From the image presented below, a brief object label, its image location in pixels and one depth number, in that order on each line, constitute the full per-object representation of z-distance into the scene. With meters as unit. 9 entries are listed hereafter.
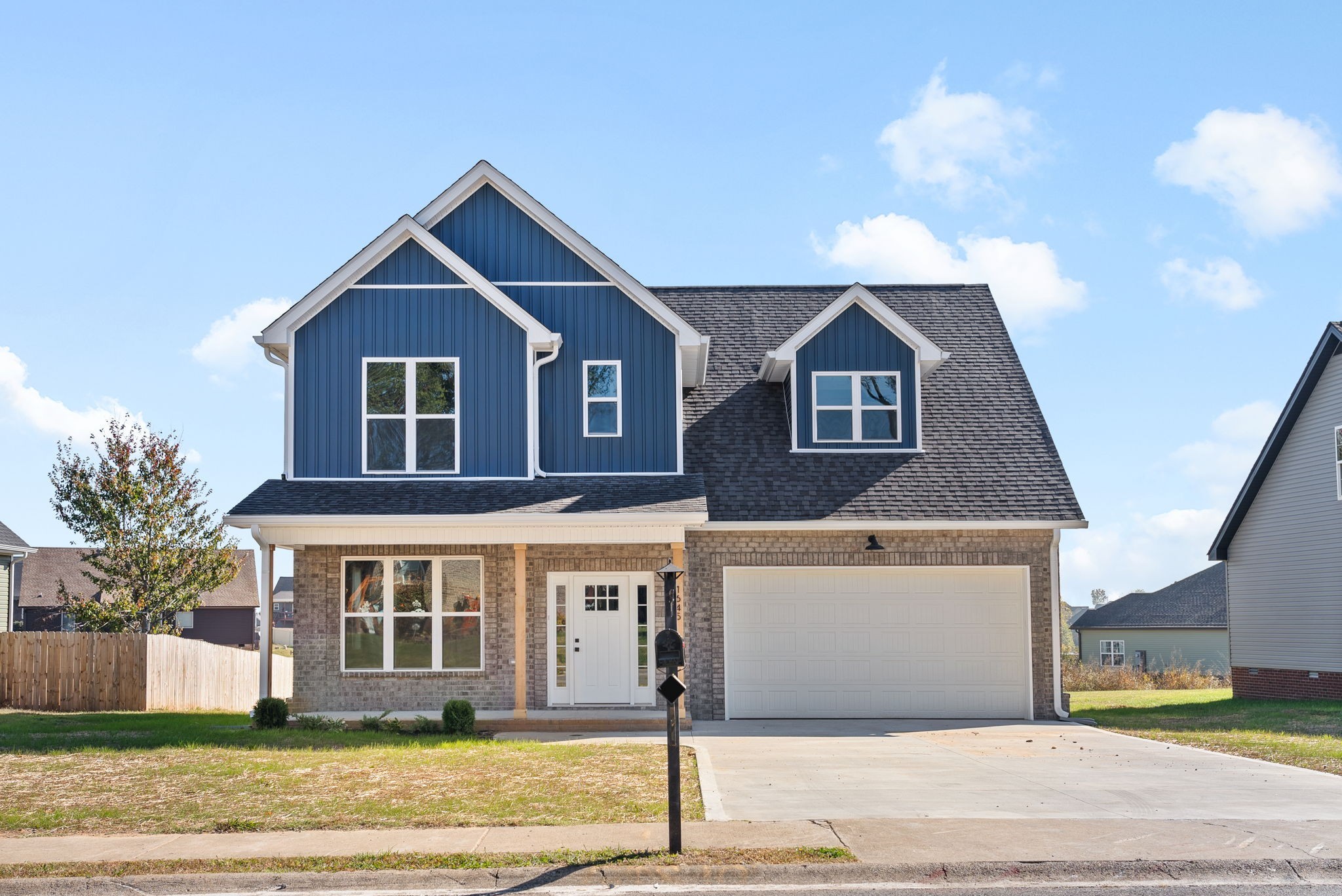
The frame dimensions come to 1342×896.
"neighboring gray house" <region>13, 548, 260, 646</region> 46.84
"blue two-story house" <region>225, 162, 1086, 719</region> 18.84
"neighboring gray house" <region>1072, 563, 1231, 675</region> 45.91
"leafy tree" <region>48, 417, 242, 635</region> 32.34
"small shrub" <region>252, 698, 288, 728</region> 16.97
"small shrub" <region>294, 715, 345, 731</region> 16.83
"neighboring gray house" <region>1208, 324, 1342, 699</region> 24.97
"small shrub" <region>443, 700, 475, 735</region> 16.77
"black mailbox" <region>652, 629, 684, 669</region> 9.16
